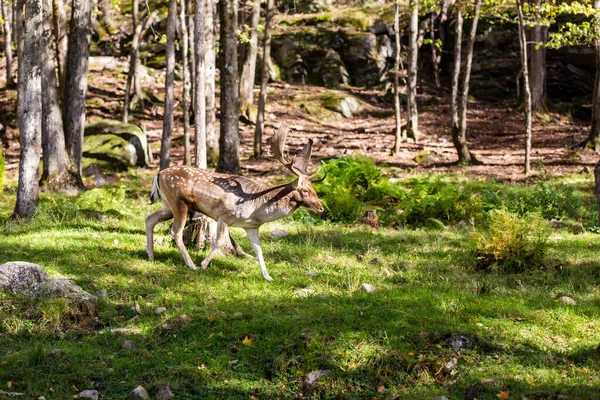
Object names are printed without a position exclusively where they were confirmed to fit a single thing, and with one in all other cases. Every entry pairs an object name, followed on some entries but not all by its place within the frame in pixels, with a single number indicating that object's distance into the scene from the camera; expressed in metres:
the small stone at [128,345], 14.96
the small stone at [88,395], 13.04
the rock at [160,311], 16.73
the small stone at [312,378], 13.76
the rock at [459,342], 14.59
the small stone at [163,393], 13.21
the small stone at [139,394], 13.09
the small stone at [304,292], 18.01
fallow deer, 19.80
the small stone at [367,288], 18.44
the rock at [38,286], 16.39
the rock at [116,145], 43.16
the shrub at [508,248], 21.00
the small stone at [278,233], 25.45
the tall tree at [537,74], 56.66
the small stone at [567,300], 17.62
